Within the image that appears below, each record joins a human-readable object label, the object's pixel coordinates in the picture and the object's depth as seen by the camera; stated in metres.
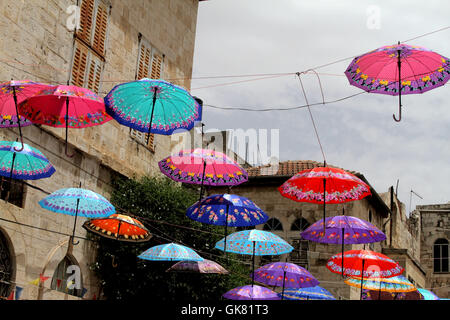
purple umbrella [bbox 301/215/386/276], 11.98
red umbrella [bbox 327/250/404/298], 12.84
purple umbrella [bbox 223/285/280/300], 12.48
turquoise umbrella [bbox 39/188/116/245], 10.63
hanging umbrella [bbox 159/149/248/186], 10.60
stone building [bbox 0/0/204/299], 12.40
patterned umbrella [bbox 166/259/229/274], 11.94
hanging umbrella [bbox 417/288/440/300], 16.70
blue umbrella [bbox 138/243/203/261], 11.69
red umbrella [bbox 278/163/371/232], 10.39
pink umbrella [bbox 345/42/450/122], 8.68
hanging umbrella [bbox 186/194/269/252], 11.24
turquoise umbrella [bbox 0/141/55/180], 9.89
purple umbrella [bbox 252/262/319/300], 13.34
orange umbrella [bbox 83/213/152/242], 11.25
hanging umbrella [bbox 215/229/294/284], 12.25
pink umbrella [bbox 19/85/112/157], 8.80
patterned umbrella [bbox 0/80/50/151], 8.87
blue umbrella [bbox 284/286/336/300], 14.49
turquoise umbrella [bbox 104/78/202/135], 9.27
